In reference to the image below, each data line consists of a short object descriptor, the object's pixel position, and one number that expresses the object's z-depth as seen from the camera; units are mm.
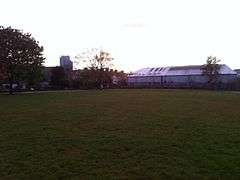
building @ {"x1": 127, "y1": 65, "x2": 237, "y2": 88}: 48175
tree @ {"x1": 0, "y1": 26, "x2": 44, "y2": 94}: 30050
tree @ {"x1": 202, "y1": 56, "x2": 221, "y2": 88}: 42087
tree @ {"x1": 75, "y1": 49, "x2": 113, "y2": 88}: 46424
